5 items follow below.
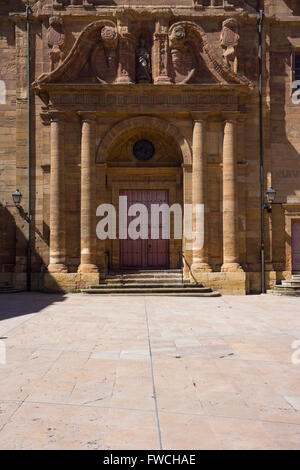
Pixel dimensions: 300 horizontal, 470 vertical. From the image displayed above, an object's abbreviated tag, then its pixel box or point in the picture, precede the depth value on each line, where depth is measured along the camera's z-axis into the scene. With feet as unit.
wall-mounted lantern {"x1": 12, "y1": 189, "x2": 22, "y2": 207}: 52.13
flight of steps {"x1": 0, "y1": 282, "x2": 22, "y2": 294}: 51.29
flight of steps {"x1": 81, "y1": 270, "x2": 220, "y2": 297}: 48.67
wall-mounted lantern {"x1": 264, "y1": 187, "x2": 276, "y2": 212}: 51.48
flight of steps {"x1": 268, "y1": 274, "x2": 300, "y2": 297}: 50.64
